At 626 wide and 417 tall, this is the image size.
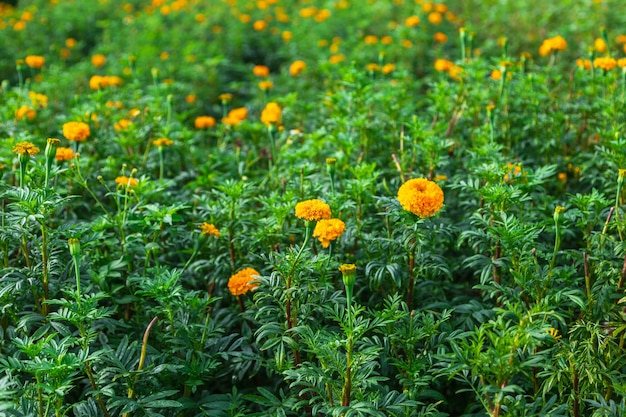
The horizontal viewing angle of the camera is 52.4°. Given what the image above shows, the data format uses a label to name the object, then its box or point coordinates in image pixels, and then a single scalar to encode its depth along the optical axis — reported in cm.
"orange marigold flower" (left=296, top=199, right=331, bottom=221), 216
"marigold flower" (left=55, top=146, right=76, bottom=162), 279
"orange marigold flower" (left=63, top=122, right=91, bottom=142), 286
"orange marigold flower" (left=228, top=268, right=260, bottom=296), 236
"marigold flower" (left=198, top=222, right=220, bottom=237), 250
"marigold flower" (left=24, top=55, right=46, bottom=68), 397
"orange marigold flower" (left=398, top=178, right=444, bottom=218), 212
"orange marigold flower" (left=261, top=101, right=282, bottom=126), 325
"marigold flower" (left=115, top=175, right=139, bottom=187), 263
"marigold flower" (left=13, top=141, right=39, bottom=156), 221
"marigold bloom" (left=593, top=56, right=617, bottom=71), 323
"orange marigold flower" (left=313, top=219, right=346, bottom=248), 215
